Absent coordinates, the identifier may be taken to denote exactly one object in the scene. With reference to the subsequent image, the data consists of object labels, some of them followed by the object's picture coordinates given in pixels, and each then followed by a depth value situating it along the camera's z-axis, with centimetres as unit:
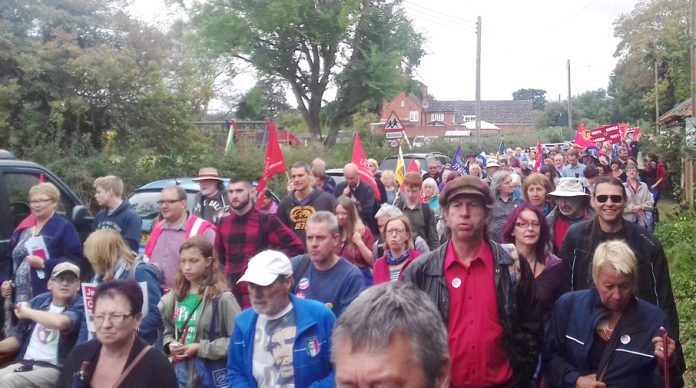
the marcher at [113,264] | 565
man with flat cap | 392
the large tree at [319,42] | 3578
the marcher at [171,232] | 683
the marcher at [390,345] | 199
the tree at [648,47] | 4019
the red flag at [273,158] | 999
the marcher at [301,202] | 841
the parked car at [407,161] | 2223
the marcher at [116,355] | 457
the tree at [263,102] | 3944
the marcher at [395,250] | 610
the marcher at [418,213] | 893
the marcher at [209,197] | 884
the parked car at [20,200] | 777
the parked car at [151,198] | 1046
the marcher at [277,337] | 427
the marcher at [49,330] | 561
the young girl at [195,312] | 499
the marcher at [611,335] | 420
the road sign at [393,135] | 1911
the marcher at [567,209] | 679
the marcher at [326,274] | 508
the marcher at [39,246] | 693
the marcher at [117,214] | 772
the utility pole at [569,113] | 6562
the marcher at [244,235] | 670
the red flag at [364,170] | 1135
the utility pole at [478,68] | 3616
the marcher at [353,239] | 685
